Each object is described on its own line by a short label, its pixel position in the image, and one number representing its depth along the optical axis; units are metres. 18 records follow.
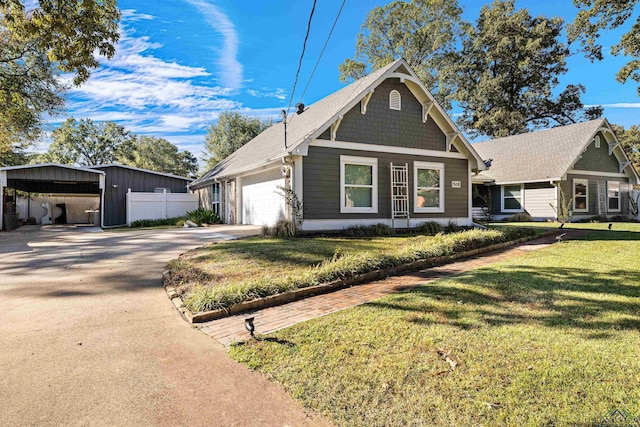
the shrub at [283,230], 10.00
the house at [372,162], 10.80
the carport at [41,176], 15.75
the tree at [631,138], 35.38
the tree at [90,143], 45.78
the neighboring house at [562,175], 18.28
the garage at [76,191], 16.50
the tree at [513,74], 30.30
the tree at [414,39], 27.77
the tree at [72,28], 7.26
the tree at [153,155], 45.22
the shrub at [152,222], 17.66
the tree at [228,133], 38.72
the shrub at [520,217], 19.09
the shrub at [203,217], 15.95
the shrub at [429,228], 11.96
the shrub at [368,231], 10.88
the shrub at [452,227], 12.44
